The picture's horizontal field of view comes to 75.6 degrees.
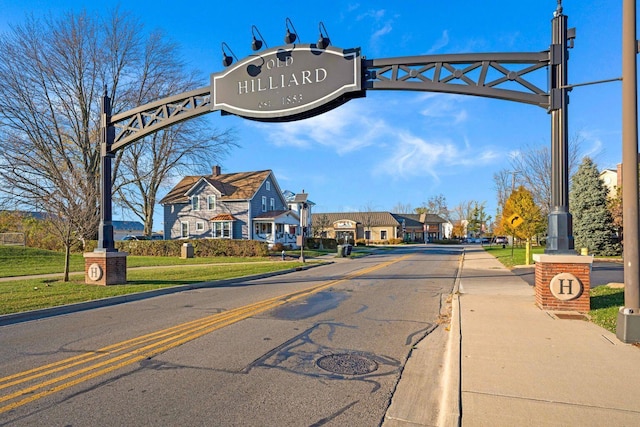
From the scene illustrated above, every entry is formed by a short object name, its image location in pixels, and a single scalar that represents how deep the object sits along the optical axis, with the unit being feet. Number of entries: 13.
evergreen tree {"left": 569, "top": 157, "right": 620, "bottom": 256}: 89.30
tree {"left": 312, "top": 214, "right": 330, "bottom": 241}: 195.39
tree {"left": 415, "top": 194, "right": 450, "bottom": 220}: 385.50
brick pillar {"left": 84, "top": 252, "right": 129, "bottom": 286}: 42.06
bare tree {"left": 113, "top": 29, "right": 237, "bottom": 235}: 118.42
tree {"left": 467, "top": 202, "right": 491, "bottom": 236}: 283.59
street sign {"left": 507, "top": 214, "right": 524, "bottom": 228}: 68.28
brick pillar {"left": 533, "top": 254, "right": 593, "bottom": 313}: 26.91
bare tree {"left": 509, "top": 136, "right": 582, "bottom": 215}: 112.88
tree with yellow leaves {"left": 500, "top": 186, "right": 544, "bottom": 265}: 76.38
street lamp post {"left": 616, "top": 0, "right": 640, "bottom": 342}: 21.06
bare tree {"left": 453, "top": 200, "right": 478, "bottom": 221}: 401.29
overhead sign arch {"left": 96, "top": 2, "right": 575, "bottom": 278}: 28.30
